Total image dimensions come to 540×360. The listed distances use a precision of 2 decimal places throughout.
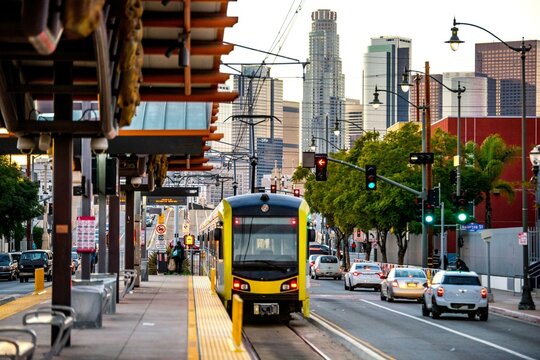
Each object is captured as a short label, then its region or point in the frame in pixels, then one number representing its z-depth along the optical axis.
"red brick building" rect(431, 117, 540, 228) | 103.31
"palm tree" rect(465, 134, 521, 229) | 89.88
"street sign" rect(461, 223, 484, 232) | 72.99
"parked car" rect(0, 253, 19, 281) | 72.75
